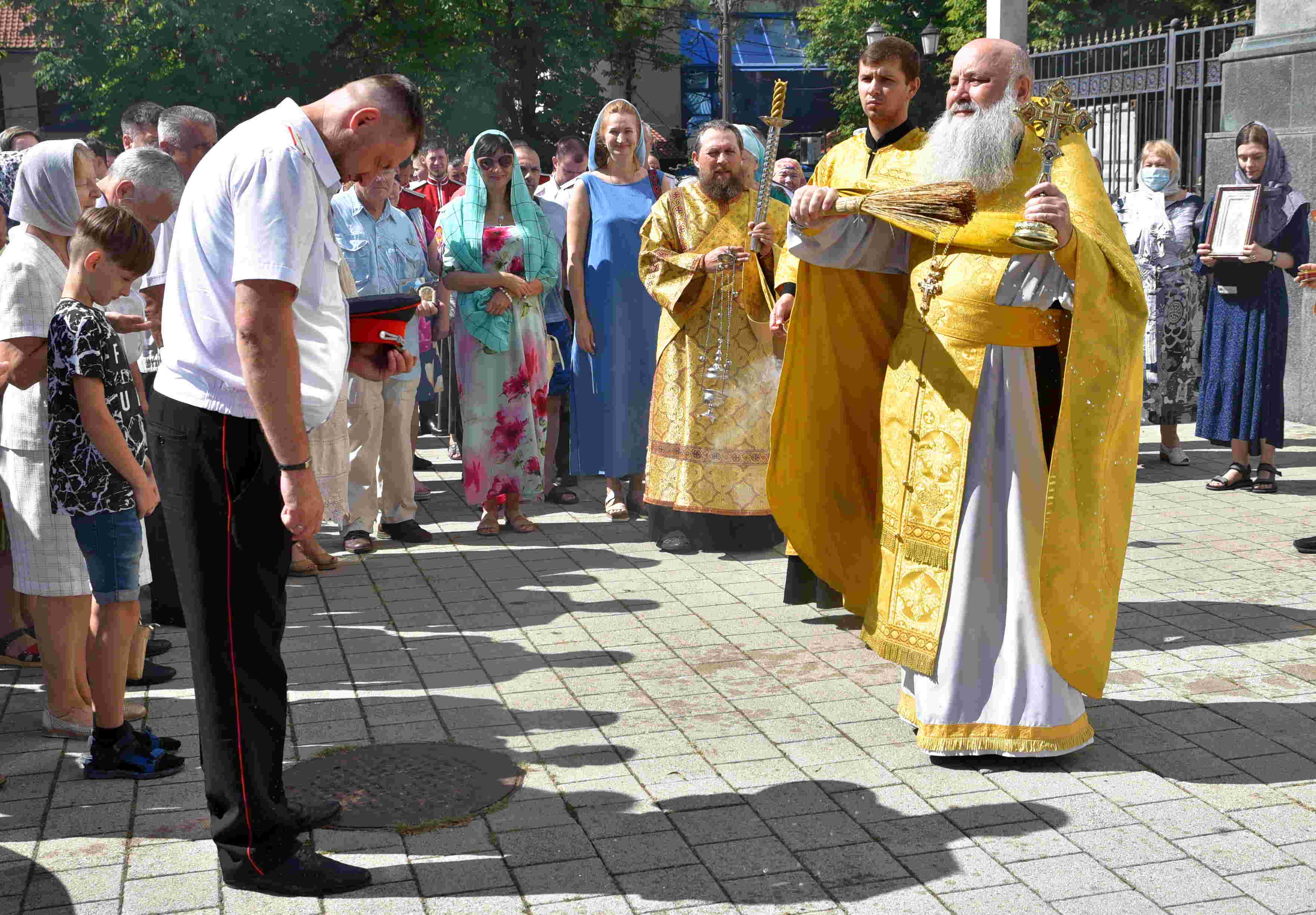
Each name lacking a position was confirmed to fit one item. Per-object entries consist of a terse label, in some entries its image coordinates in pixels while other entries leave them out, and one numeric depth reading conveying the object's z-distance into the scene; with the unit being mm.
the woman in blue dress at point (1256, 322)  9023
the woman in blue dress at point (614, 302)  8508
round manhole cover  4219
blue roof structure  52438
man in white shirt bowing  3320
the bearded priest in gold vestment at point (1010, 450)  4480
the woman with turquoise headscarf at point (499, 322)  8195
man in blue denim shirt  7688
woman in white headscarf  4695
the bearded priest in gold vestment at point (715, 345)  7535
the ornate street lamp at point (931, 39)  23594
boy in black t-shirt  4434
